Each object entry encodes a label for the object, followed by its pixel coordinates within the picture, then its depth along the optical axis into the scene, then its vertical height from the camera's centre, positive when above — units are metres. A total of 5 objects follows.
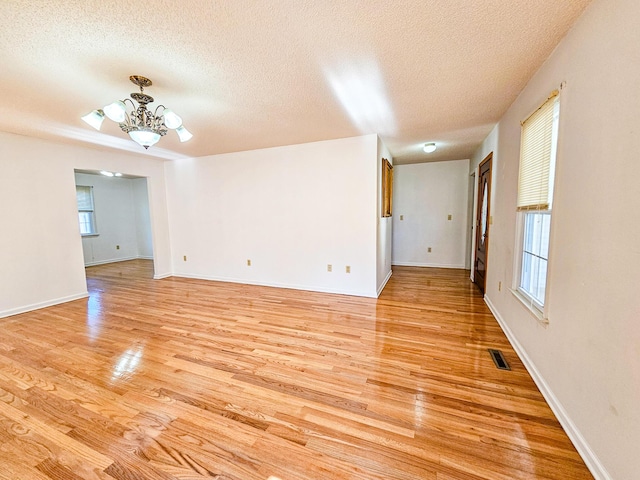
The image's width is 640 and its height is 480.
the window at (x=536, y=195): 1.88 +0.14
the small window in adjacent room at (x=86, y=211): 6.48 +0.19
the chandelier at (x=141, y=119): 2.14 +0.85
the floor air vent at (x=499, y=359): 2.14 -1.24
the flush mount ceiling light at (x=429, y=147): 4.27 +1.10
